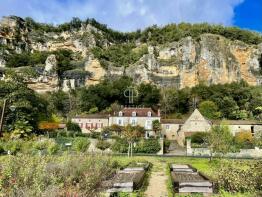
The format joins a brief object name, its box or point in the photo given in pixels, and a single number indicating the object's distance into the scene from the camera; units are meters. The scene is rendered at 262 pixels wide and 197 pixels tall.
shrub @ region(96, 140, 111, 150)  49.66
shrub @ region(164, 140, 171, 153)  52.16
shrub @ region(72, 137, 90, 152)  44.80
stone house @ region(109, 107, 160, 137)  68.12
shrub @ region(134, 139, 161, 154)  48.94
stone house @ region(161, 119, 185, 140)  68.12
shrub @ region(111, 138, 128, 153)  48.88
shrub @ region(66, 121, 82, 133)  66.13
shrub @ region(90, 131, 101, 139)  55.52
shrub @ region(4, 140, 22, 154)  39.03
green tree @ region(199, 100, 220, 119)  74.60
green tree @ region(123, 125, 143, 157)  46.49
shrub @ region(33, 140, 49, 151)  42.28
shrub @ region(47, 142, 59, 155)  37.96
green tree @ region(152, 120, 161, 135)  65.75
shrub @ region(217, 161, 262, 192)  14.28
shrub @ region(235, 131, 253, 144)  51.89
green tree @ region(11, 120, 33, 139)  53.12
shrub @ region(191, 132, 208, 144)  51.40
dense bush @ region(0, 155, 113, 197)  9.64
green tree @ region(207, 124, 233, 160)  38.53
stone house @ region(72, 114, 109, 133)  70.31
